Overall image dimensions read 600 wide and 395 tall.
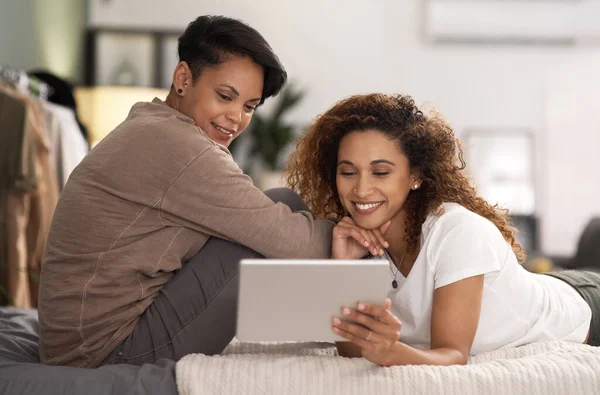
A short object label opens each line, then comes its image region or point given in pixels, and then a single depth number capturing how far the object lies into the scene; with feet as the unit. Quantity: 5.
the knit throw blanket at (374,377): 7.67
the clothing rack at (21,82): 12.58
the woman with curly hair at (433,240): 8.19
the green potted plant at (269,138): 21.80
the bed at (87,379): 7.72
